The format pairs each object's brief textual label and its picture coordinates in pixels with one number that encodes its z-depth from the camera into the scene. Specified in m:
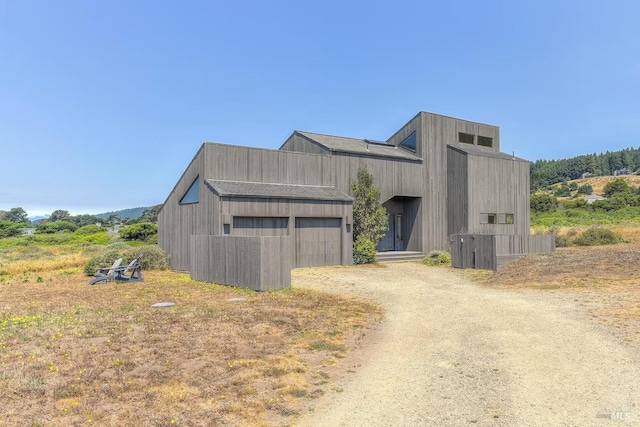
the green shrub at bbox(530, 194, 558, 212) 68.44
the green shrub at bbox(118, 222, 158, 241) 53.25
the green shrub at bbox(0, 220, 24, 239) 72.19
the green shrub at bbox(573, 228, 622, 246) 27.12
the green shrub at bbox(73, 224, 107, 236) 66.34
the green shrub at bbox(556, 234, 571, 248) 27.28
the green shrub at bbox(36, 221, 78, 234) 73.94
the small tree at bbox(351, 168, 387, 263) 21.20
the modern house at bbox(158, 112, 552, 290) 14.39
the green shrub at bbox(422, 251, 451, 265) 20.72
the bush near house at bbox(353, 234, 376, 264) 20.42
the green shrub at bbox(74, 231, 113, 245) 52.30
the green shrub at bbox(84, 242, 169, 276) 17.05
